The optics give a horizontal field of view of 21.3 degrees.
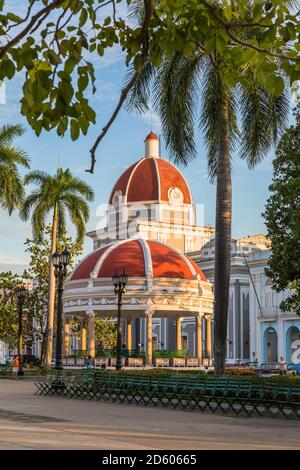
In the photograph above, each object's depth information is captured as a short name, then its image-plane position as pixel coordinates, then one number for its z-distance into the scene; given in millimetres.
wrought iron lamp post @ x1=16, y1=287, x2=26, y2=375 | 42062
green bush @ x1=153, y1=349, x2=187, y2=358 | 53031
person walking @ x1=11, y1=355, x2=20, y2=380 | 43009
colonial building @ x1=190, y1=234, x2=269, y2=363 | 77688
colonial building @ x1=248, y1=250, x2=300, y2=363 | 70312
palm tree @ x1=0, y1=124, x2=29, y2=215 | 42000
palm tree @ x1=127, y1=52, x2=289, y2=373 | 24906
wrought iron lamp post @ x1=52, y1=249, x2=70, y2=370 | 31594
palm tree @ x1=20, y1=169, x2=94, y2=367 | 51312
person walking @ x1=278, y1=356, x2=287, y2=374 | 47797
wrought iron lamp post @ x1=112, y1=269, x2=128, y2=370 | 34588
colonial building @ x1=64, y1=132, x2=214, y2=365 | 48469
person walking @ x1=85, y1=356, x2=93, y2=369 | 42888
